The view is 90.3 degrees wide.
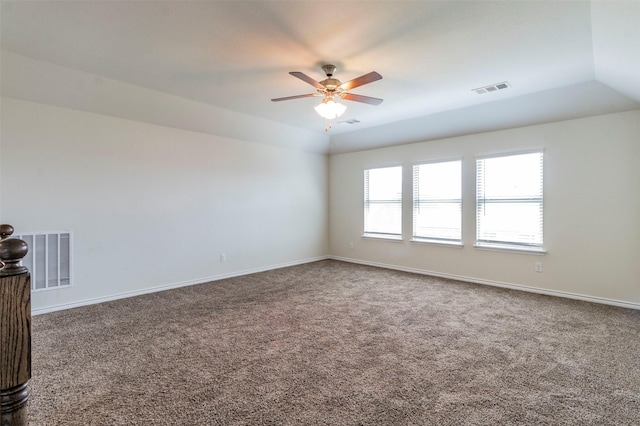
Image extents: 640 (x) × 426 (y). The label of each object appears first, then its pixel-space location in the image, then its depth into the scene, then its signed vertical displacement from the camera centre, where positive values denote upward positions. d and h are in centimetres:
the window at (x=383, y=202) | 625 +19
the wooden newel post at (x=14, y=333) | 86 -33
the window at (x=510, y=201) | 465 +16
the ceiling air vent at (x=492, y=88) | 388 +156
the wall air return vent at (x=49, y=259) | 370 -56
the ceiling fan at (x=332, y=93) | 319 +125
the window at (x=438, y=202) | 547 +17
